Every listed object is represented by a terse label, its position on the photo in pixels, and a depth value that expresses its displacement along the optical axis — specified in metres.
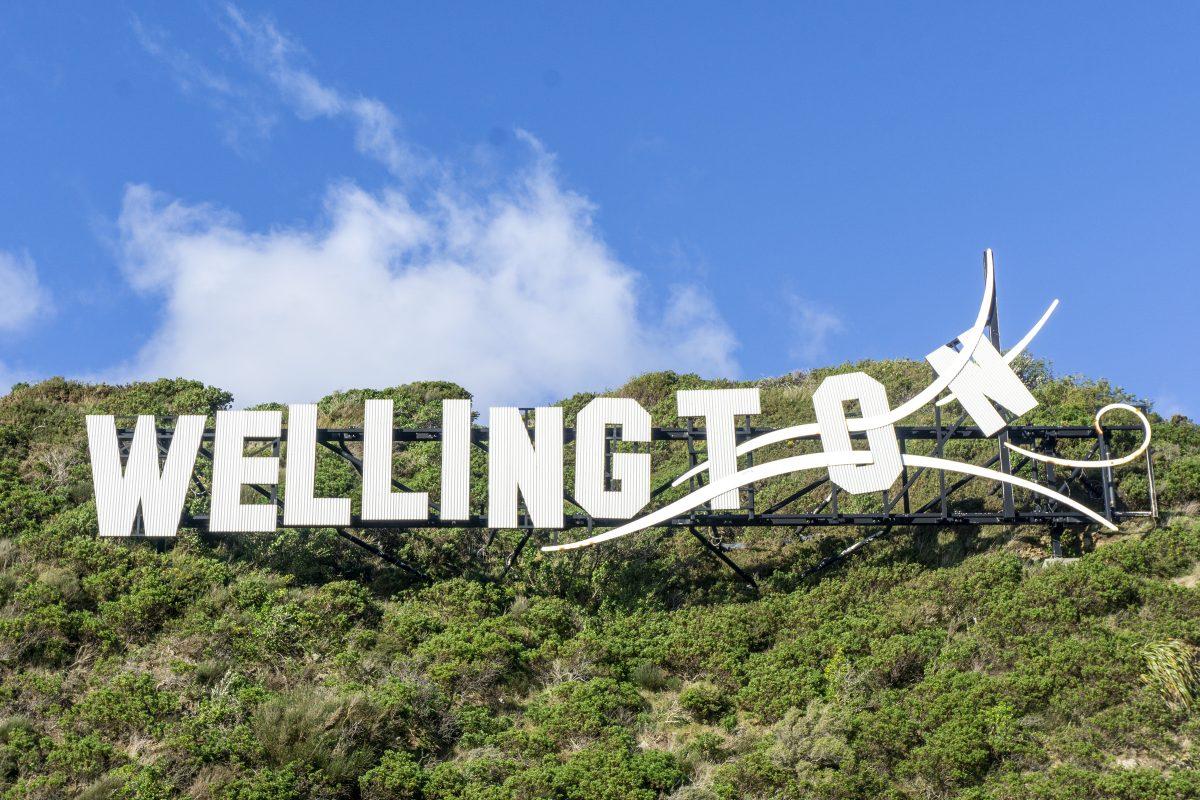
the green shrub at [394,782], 21.77
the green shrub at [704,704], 24.27
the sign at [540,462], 27.75
